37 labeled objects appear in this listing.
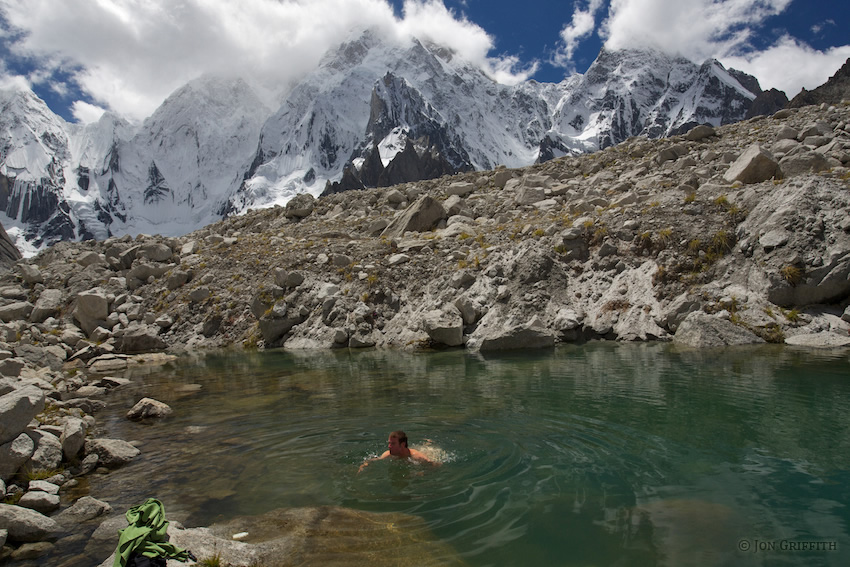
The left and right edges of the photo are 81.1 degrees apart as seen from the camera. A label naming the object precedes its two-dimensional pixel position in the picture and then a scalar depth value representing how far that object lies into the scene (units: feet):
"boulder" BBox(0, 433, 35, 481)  23.27
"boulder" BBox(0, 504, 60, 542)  18.99
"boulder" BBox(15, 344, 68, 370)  59.91
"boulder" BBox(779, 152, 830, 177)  72.05
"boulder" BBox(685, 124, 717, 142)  112.16
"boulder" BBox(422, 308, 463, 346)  68.13
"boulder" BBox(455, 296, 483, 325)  70.74
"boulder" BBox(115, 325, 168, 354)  90.94
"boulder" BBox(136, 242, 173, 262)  119.36
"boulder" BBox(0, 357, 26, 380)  38.69
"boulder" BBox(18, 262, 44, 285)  112.06
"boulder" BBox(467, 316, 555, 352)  62.59
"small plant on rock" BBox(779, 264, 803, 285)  54.24
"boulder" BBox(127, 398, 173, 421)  39.40
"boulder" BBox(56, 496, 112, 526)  20.90
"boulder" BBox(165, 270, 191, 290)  107.65
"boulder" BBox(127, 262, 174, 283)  112.78
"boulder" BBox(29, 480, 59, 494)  22.98
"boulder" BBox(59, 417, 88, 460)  27.20
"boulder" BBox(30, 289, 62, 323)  96.58
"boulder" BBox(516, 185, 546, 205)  106.11
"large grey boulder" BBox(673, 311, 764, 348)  53.52
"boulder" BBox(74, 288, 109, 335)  96.43
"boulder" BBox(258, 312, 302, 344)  86.99
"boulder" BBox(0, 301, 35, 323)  92.48
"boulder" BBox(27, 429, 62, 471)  25.18
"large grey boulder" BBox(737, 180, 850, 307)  53.16
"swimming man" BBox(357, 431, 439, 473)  26.43
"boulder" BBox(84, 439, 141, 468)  28.04
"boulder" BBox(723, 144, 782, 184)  73.77
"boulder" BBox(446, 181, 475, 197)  126.31
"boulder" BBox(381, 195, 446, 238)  106.01
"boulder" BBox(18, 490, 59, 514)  21.57
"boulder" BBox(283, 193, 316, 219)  144.66
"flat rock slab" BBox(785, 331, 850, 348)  48.78
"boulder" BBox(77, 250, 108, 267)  118.93
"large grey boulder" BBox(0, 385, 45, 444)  23.49
